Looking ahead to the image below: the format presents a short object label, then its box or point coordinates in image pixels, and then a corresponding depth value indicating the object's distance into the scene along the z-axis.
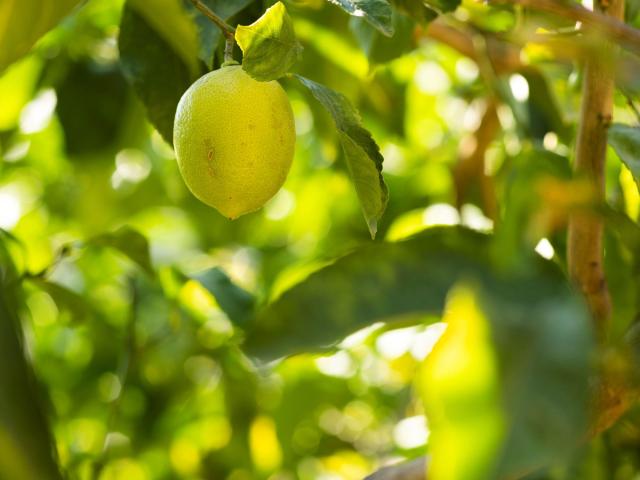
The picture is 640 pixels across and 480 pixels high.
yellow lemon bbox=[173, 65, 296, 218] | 0.83
